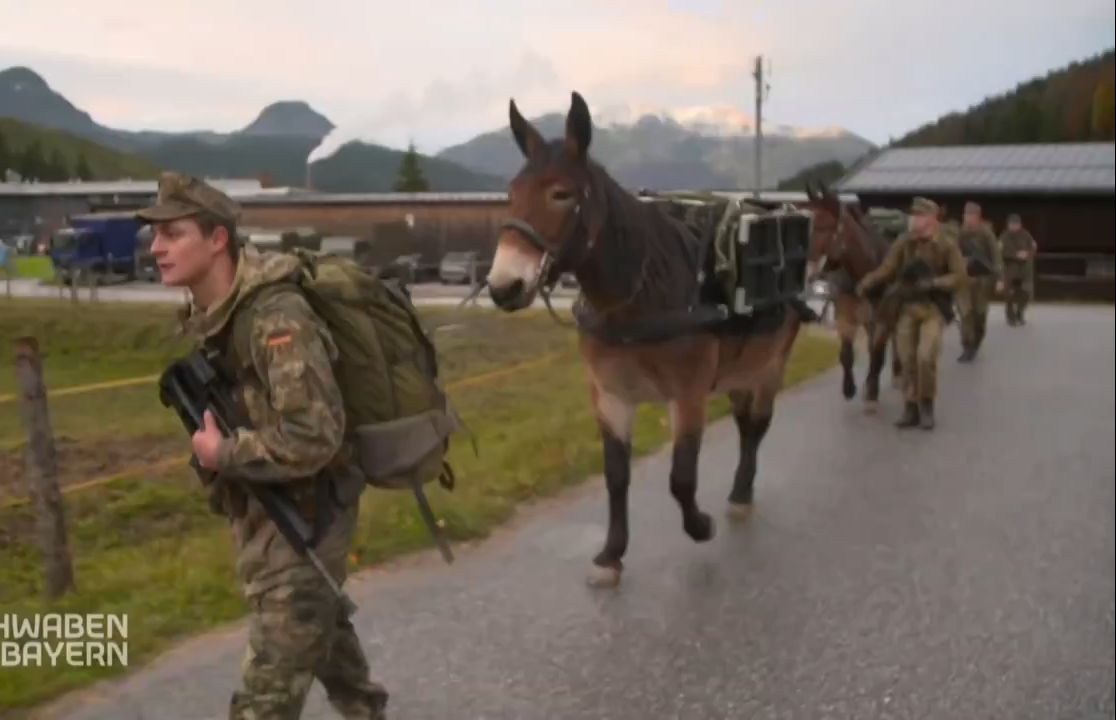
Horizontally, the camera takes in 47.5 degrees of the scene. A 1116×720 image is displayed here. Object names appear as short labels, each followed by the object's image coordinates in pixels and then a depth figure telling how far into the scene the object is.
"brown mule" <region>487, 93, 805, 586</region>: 4.60
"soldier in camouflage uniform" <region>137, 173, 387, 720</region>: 2.96
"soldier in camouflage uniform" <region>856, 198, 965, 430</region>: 9.17
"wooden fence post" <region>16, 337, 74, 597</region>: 4.87
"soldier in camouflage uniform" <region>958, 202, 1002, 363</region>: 8.67
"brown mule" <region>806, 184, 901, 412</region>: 9.48
